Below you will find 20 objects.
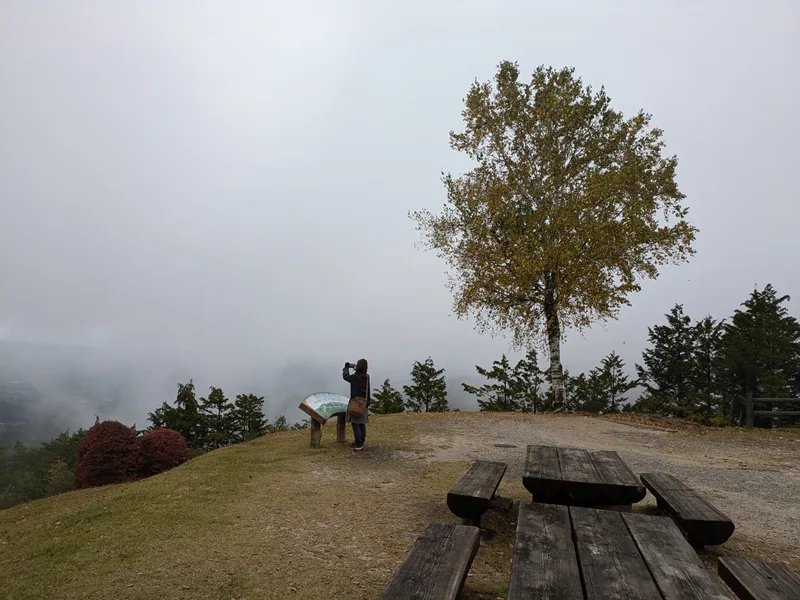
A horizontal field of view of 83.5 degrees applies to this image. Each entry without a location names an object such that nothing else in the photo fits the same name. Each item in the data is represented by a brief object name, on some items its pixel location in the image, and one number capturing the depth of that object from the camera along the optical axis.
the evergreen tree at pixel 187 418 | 31.22
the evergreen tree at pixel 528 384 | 24.92
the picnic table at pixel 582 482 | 4.58
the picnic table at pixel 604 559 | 2.28
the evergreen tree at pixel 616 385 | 33.44
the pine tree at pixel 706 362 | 29.36
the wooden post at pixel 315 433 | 10.02
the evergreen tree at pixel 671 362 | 32.06
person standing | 9.39
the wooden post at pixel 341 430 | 10.26
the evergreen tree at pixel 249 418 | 32.72
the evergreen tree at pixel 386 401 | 28.41
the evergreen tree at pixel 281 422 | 34.62
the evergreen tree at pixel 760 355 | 25.69
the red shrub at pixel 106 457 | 10.78
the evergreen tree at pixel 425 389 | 29.05
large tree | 15.56
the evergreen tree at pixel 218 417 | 31.70
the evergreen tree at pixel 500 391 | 25.06
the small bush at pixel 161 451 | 11.45
